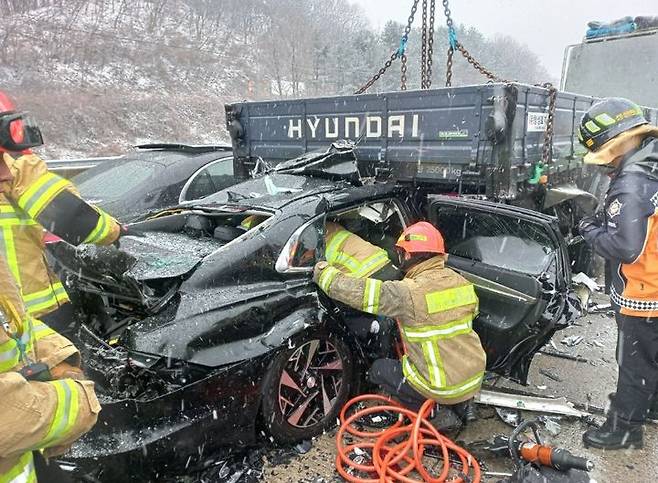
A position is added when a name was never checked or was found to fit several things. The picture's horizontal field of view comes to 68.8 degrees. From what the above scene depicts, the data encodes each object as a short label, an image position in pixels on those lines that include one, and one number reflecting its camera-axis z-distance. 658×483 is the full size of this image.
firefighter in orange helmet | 2.68
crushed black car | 2.38
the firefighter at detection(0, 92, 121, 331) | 2.53
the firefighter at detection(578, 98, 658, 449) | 2.76
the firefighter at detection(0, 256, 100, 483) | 1.29
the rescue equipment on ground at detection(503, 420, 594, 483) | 2.33
